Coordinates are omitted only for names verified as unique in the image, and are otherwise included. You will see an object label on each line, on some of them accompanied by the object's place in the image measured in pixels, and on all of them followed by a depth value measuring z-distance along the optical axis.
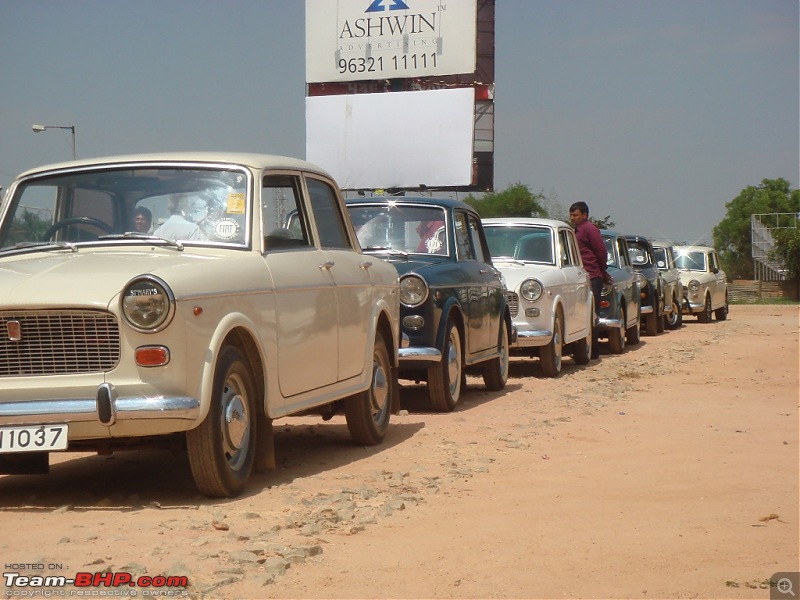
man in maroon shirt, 16.94
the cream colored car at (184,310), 5.89
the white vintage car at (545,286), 13.88
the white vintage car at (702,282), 28.92
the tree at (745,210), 104.00
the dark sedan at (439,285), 10.19
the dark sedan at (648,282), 23.25
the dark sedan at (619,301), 18.05
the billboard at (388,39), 43.56
